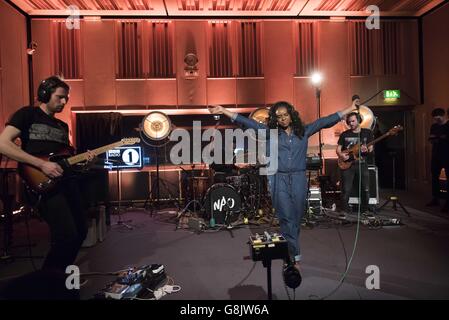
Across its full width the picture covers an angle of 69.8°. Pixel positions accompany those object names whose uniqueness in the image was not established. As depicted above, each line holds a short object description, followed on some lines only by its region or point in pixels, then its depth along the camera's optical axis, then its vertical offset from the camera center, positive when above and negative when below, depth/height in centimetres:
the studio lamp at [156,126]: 746 +76
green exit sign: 952 +174
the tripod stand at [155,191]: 869 -90
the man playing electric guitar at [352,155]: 632 -3
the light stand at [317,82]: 776 +195
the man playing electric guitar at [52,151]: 269 +6
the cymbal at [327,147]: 916 +21
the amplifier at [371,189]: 690 -79
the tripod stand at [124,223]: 632 -132
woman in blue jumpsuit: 343 -15
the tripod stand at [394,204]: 660 -113
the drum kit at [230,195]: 608 -77
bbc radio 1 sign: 778 +8
